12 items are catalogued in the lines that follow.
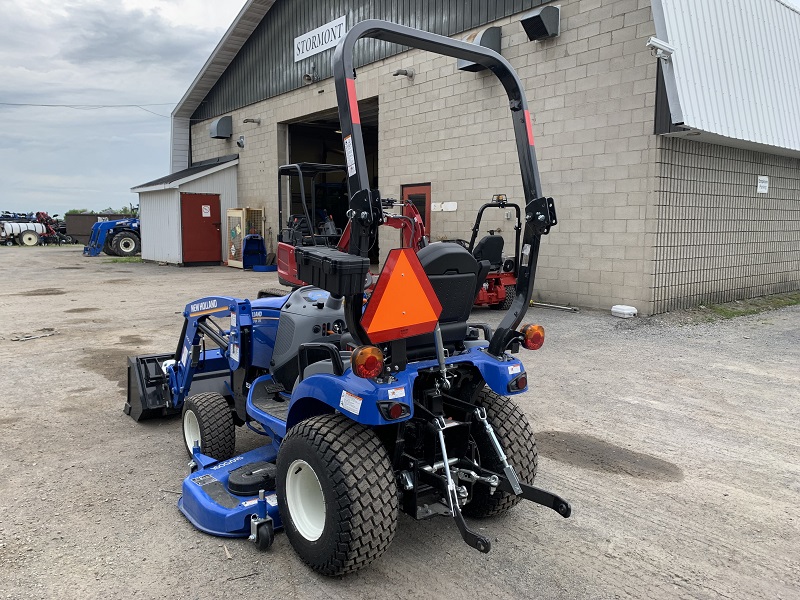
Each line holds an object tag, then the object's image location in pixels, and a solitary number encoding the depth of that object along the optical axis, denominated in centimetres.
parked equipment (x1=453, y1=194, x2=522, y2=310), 992
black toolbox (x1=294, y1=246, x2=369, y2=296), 246
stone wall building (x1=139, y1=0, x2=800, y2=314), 919
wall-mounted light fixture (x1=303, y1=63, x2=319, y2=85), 1669
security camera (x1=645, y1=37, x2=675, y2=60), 838
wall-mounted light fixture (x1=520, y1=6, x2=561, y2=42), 1021
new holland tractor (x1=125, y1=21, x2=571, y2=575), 261
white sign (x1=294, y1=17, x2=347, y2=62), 1570
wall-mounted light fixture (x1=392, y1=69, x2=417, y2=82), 1318
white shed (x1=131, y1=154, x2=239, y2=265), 1952
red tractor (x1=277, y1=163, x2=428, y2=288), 805
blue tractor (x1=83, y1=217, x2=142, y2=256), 2411
